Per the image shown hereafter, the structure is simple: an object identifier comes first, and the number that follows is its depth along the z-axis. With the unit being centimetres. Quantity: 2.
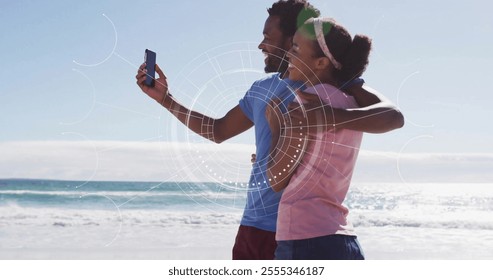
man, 293
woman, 220
